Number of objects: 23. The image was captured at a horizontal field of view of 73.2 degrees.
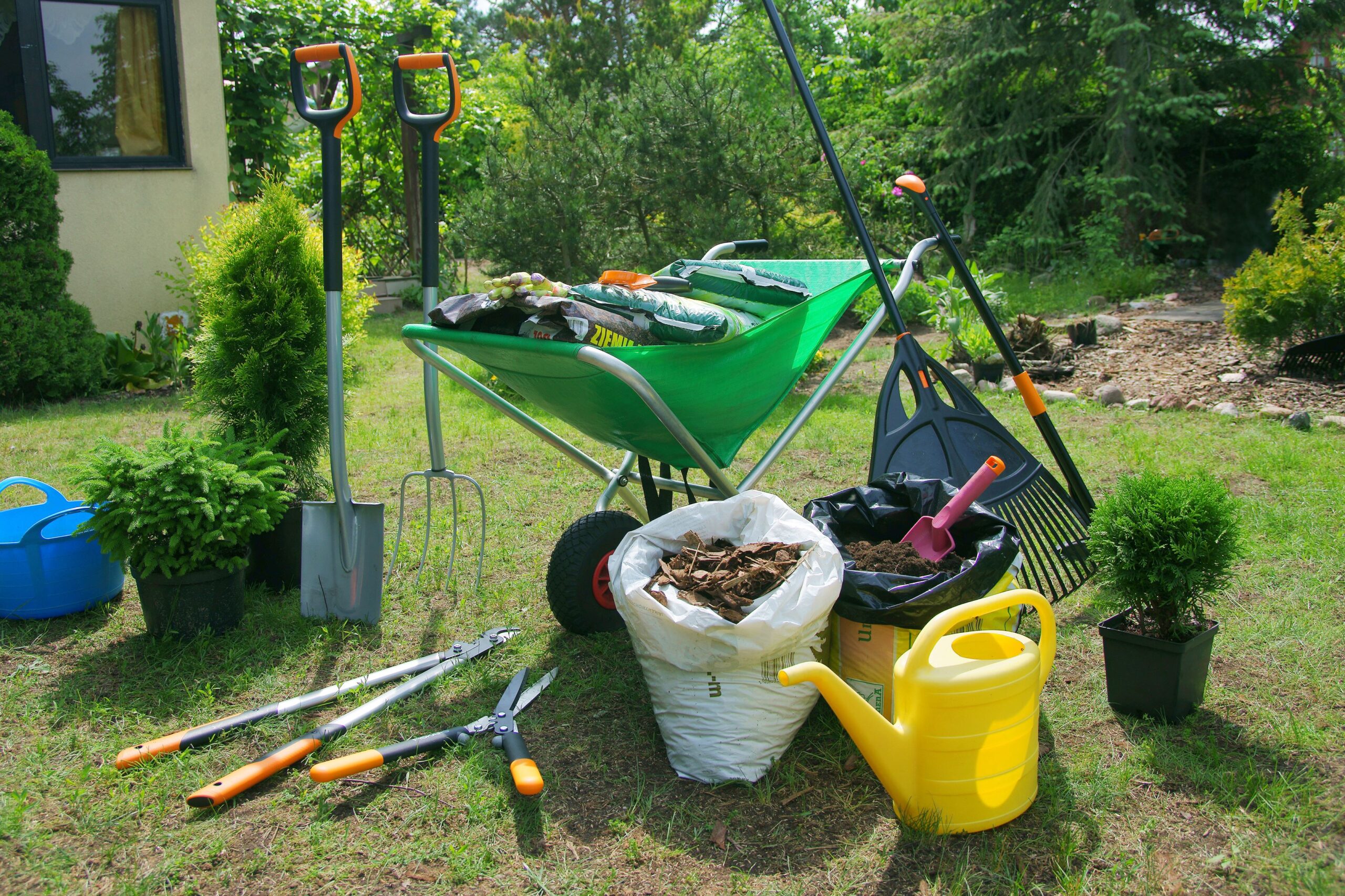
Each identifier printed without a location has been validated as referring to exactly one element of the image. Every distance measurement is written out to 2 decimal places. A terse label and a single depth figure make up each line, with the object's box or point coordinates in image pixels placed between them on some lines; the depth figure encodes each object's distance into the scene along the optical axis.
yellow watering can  1.60
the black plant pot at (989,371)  5.33
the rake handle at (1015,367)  2.72
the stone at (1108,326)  6.48
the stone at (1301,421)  4.25
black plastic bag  1.83
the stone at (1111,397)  5.00
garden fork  2.49
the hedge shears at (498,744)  1.72
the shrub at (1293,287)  4.85
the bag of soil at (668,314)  2.21
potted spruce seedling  2.31
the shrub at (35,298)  4.91
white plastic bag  1.77
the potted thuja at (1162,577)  1.89
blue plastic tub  2.49
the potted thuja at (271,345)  2.84
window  5.61
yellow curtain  6.04
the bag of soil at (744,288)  2.70
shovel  2.48
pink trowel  1.98
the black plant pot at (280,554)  2.79
